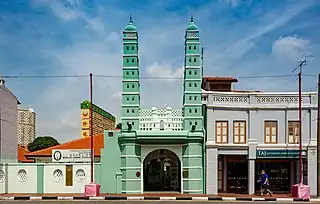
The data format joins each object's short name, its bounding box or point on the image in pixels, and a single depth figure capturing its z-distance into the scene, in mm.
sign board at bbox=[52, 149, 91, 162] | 27312
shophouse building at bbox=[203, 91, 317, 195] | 25969
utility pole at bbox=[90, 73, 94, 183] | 25320
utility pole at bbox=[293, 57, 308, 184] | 24817
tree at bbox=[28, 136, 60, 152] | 62459
